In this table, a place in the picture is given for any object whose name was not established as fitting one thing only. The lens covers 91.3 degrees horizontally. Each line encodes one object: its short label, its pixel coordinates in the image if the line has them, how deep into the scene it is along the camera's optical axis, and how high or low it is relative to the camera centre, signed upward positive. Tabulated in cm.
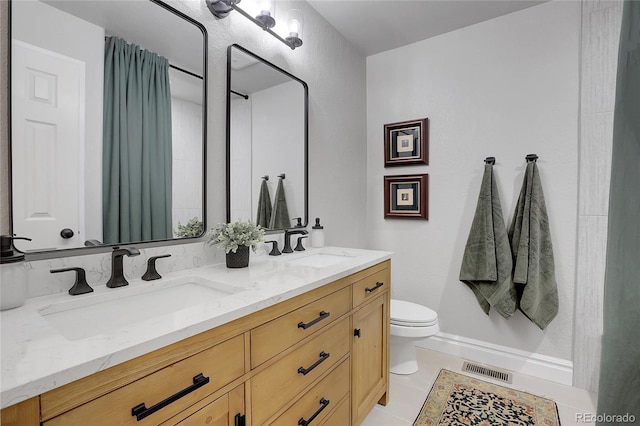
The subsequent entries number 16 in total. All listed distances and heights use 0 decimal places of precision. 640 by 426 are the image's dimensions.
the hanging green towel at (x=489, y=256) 214 -32
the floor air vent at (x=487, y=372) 212 -113
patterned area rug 170 -113
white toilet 202 -78
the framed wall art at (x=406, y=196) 256 +12
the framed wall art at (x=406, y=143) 255 +57
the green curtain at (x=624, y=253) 27 -4
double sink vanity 63 -28
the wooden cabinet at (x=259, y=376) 61 -45
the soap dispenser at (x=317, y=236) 208 -18
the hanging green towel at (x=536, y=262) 206 -33
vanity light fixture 146 +101
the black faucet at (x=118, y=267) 107 -21
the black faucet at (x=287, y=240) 188 -19
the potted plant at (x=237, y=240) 136 -14
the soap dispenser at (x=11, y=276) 81 -19
